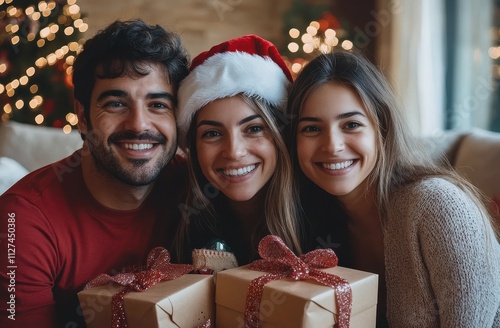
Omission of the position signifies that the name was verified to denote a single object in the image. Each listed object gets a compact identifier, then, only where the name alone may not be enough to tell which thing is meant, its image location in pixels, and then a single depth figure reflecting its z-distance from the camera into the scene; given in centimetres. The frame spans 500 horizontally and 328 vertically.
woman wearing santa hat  154
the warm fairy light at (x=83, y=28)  368
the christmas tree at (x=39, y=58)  355
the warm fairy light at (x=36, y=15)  354
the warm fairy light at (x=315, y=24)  436
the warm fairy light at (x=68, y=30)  362
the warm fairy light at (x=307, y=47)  427
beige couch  225
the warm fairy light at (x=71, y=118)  375
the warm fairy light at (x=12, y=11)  348
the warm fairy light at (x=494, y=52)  351
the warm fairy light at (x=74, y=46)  368
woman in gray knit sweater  133
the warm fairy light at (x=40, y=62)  364
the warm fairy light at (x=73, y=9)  362
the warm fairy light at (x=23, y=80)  366
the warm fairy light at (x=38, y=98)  373
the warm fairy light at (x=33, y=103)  372
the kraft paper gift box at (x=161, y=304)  117
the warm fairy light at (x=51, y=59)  364
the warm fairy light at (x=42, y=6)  353
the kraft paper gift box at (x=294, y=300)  113
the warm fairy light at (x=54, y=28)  359
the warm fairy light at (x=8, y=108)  374
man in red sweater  147
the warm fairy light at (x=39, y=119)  374
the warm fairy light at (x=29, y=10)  351
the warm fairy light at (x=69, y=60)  368
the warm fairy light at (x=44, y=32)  360
